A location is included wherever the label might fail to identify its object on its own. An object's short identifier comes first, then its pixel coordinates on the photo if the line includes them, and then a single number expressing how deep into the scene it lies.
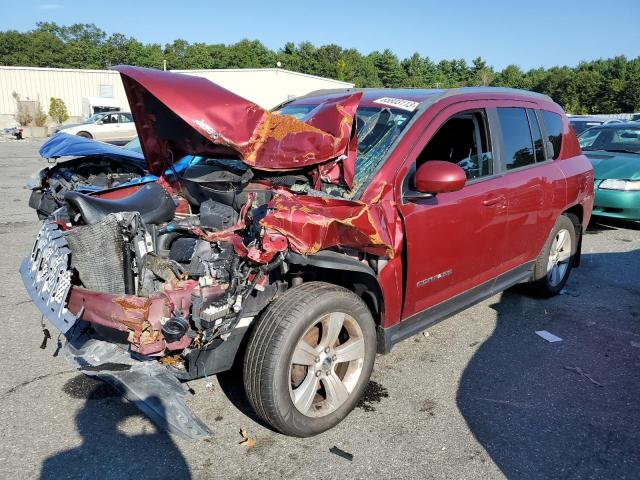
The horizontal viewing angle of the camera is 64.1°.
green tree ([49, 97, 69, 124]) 36.59
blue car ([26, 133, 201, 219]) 4.46
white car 23.02
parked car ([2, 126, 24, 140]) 29.19
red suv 2.63
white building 35.16
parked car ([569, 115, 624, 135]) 12.10
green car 7.84
